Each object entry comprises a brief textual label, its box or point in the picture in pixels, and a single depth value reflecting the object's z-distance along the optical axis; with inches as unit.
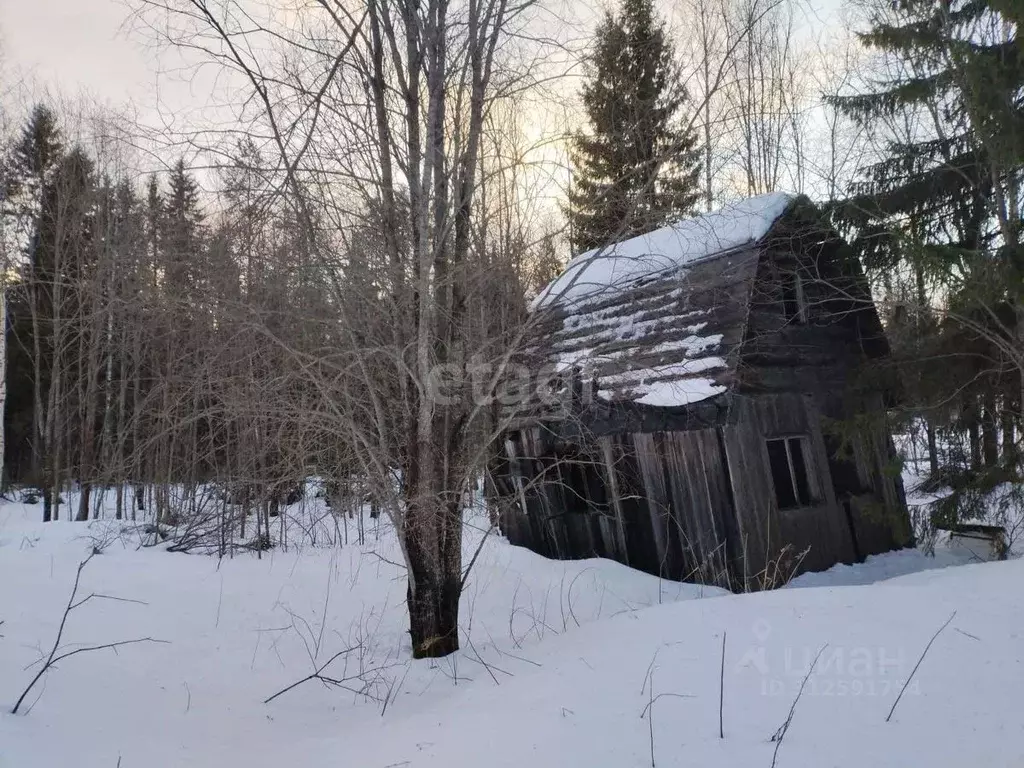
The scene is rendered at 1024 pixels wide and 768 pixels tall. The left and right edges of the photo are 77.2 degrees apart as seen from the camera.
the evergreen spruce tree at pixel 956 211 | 278.8
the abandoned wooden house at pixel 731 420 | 325.4
